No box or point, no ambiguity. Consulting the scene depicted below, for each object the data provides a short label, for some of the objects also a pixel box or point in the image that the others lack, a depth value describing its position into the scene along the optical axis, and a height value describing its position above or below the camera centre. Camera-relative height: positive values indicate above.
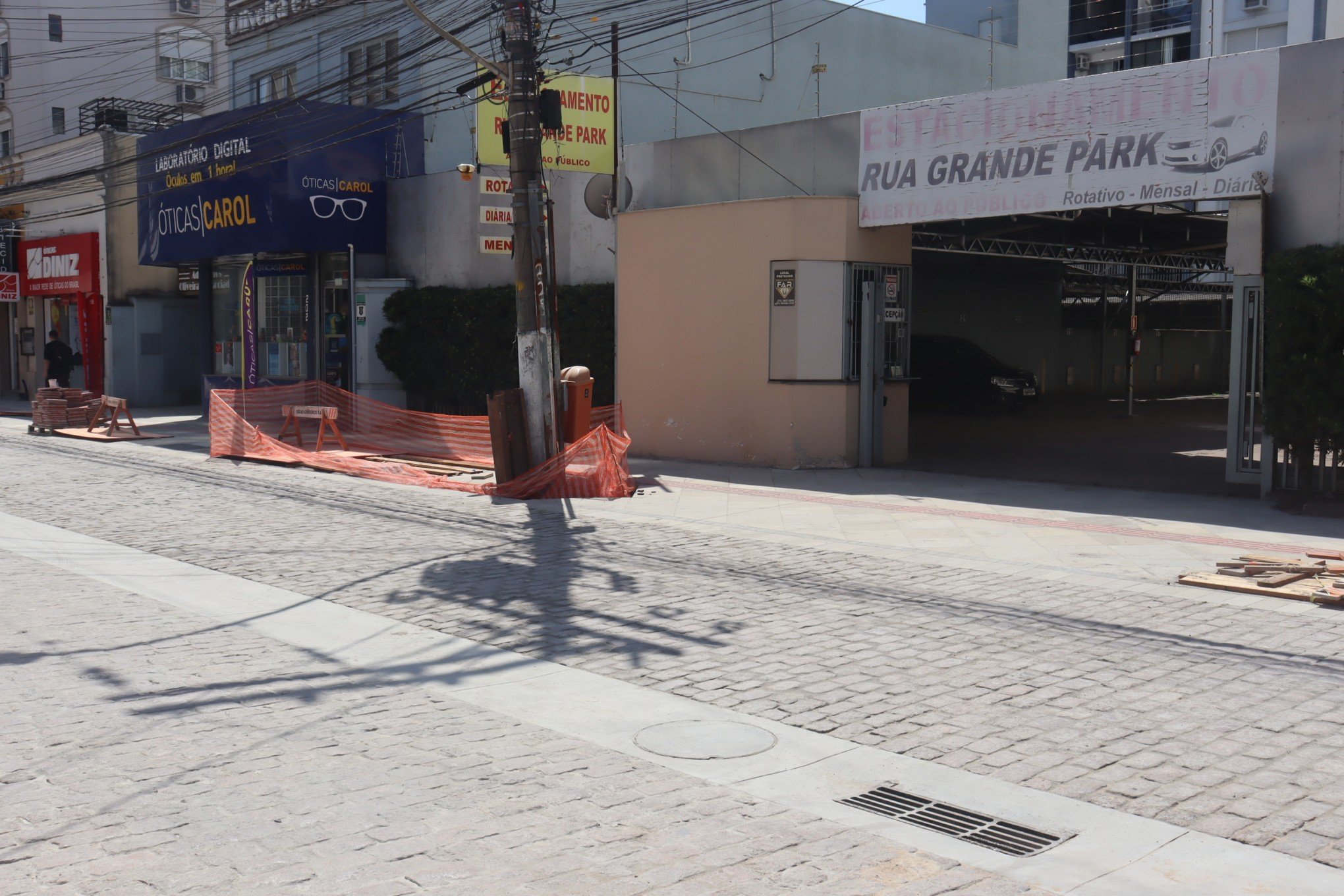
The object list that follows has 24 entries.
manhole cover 5.39 -1.80
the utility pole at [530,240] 14.70 +1.35
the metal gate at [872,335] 16.53 +0.21
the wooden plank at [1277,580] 8.85 -1.71
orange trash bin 15.66 -0.68
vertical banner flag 25.16 +0.41
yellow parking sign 18.02 +3.36
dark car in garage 26.89 -0.65
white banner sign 12.95 +2.43
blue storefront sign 23.52 +3.48
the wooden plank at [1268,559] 9.55 -1.68
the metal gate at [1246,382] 13.10 -0.36
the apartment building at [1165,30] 43.44 +12.34
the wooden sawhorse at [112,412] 22.77 -1.22
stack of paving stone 23.38 -1.17
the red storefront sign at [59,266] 31.36 +2.26
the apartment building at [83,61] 45.41 +11.32
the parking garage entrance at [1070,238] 13.16 +1.89
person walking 27.19 -0.26
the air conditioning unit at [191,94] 50.47 +10.80
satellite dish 19.28 +2.46
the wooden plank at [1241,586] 8.59 -1.74
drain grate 4.41 -1.81
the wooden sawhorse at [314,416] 19.00 -1.07
